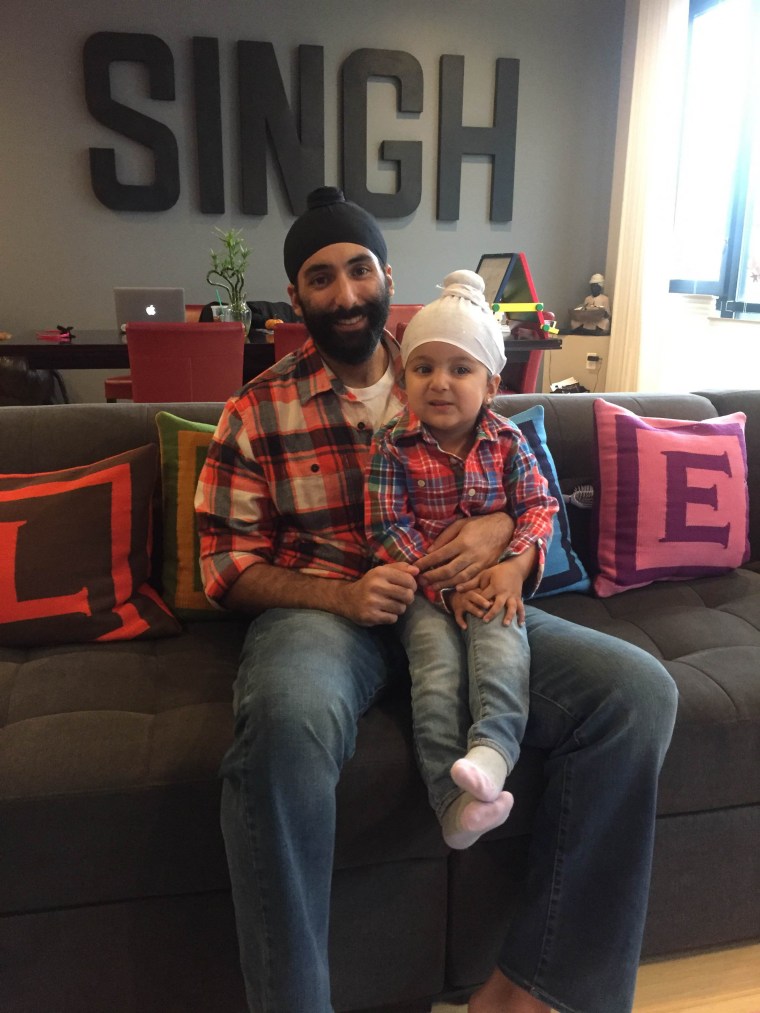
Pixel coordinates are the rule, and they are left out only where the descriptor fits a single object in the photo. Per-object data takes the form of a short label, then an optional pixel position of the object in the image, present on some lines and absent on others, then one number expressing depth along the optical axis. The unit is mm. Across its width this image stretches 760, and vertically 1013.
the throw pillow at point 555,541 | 1634
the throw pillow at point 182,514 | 1538
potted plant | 3401
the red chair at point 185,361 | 2646
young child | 1134
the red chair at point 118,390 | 3736
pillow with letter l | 1413
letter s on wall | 4070
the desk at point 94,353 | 2896
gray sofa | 1064
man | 962
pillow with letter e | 1671
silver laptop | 3471
